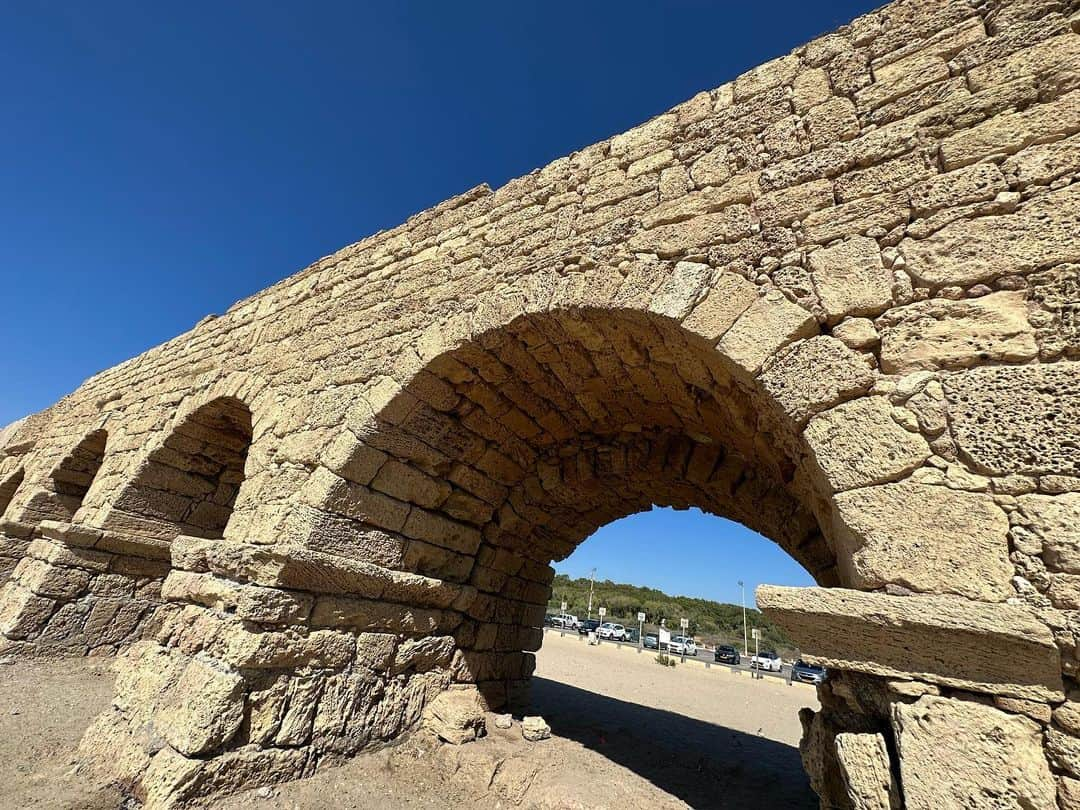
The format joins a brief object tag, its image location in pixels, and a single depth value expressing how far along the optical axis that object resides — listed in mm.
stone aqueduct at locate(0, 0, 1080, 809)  1621
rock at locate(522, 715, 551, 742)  4062
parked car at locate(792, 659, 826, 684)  19141
